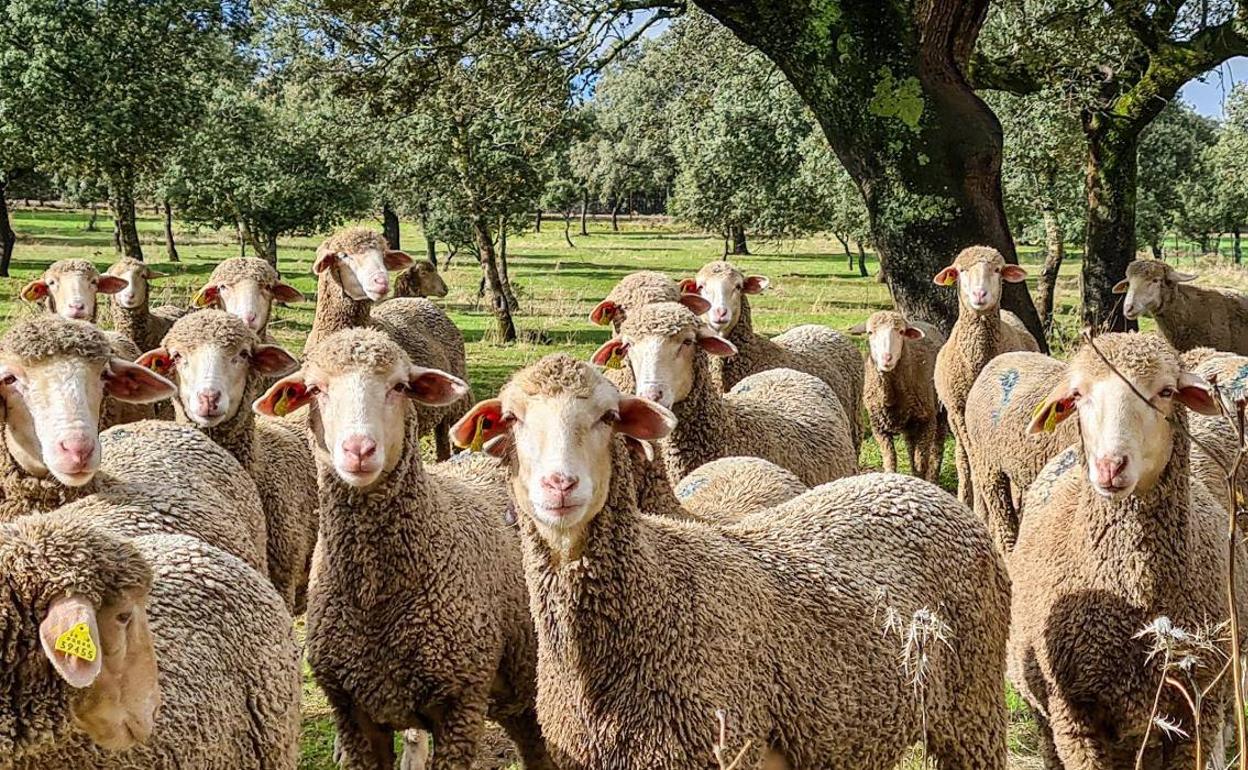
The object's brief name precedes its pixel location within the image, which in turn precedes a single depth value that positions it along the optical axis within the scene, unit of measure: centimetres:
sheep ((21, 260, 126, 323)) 927
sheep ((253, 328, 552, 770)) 440
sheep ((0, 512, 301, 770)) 267
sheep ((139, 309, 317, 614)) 595
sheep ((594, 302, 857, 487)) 623
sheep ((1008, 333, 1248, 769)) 427
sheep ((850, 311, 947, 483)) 1032
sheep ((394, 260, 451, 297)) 1439
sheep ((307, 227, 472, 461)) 890
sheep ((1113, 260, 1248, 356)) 1223
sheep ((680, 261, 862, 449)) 898
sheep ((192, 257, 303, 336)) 824
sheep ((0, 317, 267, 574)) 456
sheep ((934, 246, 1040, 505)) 976
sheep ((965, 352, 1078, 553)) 783
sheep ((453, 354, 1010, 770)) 359
